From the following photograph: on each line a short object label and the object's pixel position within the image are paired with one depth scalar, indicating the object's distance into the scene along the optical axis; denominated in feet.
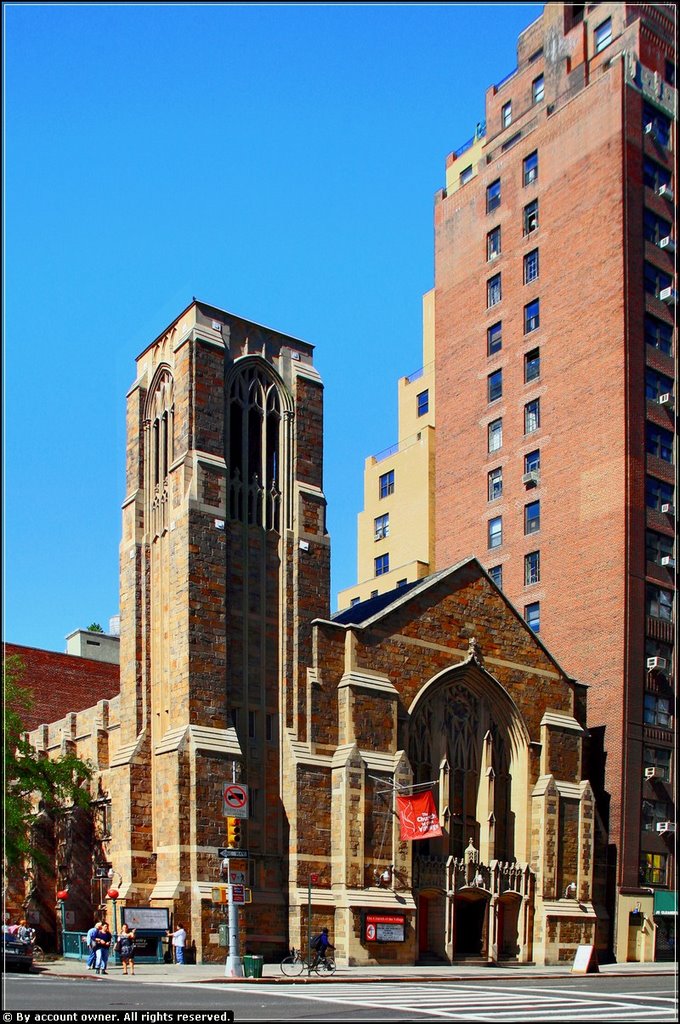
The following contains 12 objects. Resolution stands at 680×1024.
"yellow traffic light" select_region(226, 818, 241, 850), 117.19
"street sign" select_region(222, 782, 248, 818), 119.75
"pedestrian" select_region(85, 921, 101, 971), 124.72
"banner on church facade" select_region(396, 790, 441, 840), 142.82
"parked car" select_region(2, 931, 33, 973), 121.29
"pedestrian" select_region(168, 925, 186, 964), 134.62
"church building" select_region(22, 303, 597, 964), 145.79
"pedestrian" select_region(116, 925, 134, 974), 123.54
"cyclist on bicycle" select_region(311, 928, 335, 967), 128.57
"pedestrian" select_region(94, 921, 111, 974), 122.42
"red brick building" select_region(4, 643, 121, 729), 212.84
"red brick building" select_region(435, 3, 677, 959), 186.29
